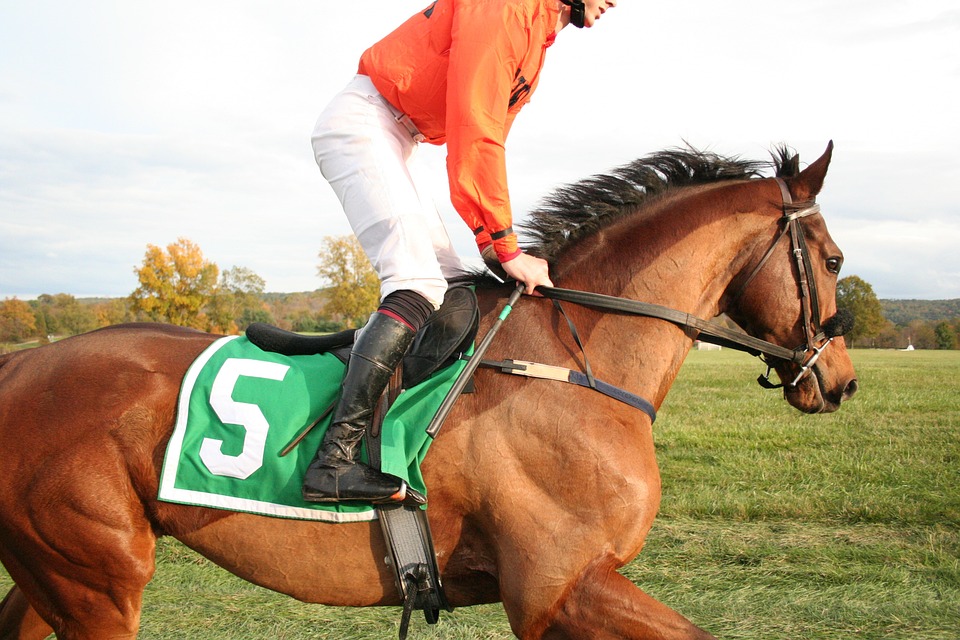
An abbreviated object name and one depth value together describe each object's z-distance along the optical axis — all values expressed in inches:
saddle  105.6
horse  101.2
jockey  102.3
